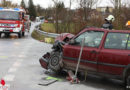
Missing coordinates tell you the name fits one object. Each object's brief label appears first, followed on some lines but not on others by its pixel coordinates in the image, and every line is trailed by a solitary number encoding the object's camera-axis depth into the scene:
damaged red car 6.20
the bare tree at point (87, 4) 24.25
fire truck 22.55
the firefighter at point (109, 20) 7.89
